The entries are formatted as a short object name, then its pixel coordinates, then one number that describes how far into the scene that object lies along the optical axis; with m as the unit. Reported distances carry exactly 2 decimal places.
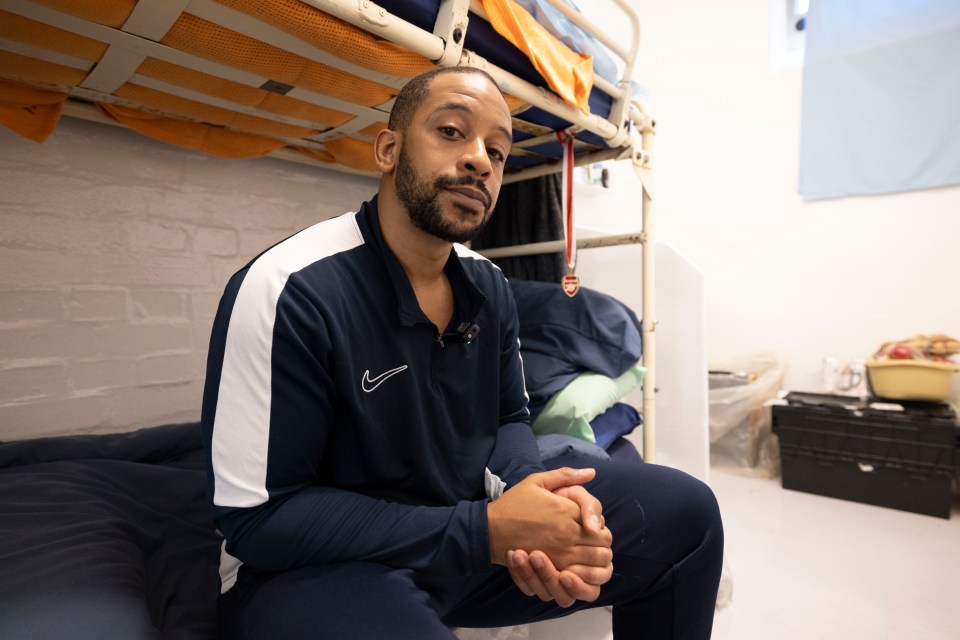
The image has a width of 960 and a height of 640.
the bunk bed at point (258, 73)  0.82
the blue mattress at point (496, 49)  0.95
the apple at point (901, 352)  2.20
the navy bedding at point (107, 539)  0.63
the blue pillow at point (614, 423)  1.52
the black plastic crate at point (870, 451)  1.95
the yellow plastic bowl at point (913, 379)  2.08
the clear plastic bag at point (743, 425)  2.46
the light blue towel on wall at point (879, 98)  2.34
